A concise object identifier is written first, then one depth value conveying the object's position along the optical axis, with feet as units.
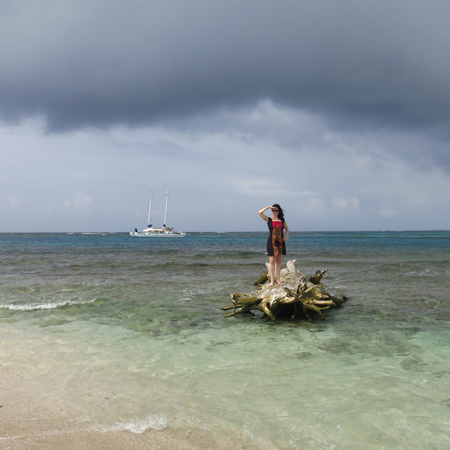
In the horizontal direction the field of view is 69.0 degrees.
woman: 33.71
